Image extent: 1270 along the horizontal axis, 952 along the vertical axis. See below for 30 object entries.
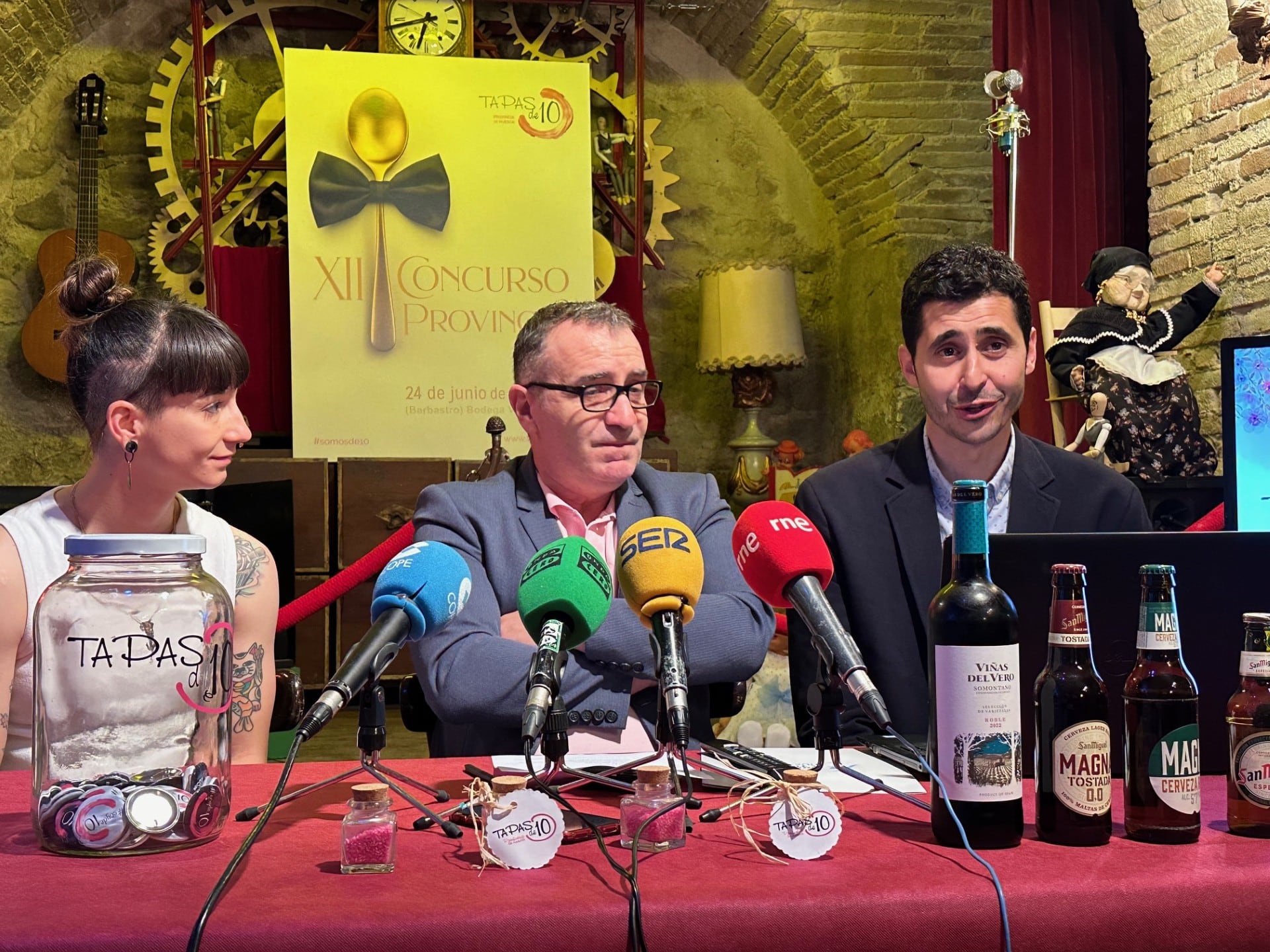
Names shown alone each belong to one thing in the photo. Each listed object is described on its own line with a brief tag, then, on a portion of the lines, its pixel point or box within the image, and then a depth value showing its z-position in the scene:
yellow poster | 5.92
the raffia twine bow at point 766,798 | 1.06
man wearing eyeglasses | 1.91
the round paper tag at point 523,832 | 1.04
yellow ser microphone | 1.15
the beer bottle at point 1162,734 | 1.12
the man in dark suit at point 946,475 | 2.19
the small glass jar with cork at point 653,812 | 1.11
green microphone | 1.15
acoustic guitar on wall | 6.06
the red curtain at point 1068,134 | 5.35
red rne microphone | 1.09
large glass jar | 1.11
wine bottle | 1.08
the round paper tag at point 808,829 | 1.06
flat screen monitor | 2.48
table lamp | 6.57
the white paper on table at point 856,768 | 1.37
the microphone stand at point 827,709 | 1.14
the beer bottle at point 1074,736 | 1.10
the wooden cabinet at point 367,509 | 5.68
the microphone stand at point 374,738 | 1.14
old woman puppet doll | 4.10
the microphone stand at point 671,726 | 1.06
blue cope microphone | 1.07
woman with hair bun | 1.99
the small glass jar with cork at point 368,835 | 1.02
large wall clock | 6.24
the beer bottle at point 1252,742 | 1.13
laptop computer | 1.30
